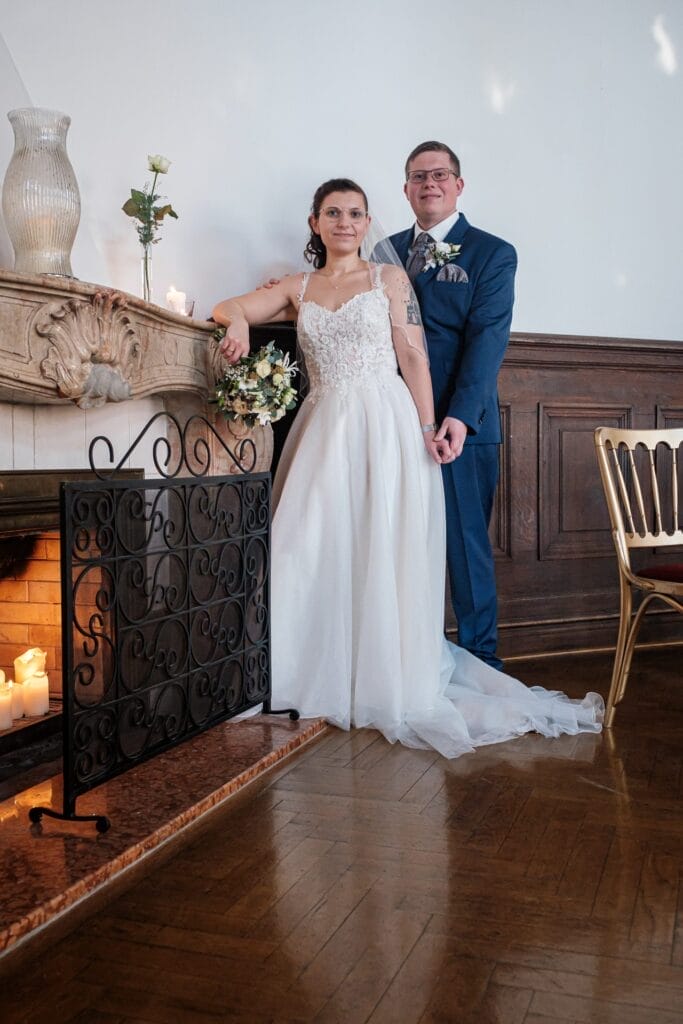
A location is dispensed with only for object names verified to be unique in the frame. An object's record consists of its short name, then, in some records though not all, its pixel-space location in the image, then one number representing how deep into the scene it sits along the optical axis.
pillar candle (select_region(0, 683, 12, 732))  2.67
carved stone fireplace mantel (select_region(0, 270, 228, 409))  2.43
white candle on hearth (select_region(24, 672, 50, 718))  2.81
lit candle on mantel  3.30
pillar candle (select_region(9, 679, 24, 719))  2.79
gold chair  3.12
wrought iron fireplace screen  2.26
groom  3.60
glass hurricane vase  2.65
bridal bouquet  3.09
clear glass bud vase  3.18
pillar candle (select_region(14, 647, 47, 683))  2.83
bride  3.12
